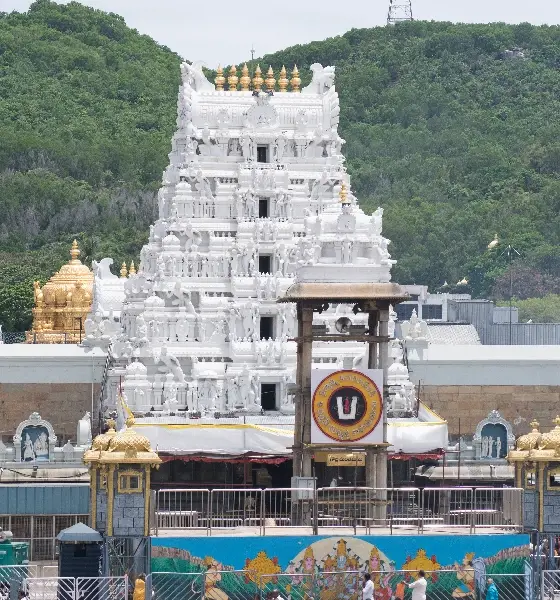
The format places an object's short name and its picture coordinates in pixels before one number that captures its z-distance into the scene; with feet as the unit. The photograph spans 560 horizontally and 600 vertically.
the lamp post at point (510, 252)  565.58
